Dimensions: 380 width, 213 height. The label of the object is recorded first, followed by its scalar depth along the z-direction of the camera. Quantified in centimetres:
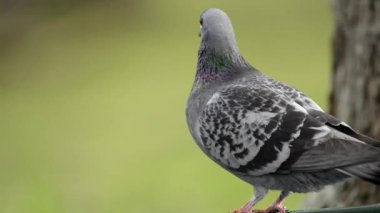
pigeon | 975
